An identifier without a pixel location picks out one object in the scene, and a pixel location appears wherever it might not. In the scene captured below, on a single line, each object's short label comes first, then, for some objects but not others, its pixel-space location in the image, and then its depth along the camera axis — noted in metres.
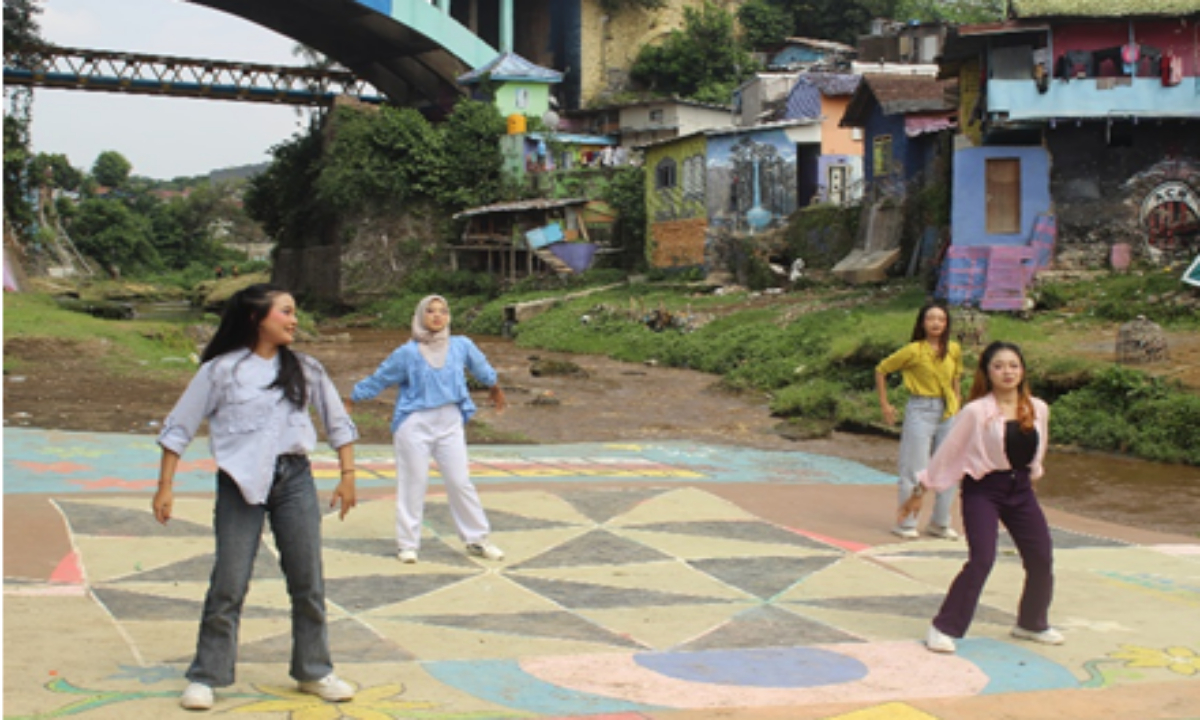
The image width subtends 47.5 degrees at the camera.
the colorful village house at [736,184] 41.44
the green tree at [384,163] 51.09
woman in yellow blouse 10.09
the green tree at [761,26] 64.19
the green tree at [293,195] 57.41
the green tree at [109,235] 76.88
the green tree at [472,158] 51.47
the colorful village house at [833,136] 42.78
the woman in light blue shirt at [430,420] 8.83
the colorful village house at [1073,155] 26.56
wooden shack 47.34
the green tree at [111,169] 118.50
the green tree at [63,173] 82.88
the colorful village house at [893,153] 32.25
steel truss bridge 53.56
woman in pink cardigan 6.79
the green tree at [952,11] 61.16
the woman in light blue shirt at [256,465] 5.57
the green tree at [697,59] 60.28
